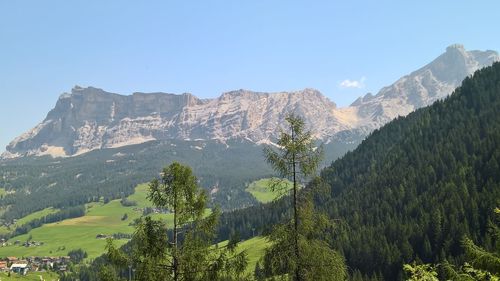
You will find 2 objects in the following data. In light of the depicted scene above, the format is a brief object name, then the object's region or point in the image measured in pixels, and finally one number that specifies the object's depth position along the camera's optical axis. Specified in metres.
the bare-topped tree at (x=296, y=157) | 27.92
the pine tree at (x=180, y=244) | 25.53
